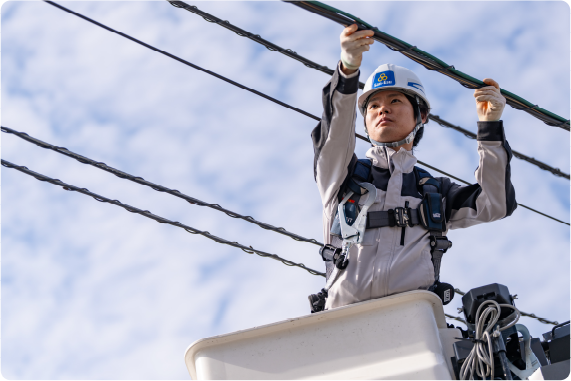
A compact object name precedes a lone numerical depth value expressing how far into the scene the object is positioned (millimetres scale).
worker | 3447
